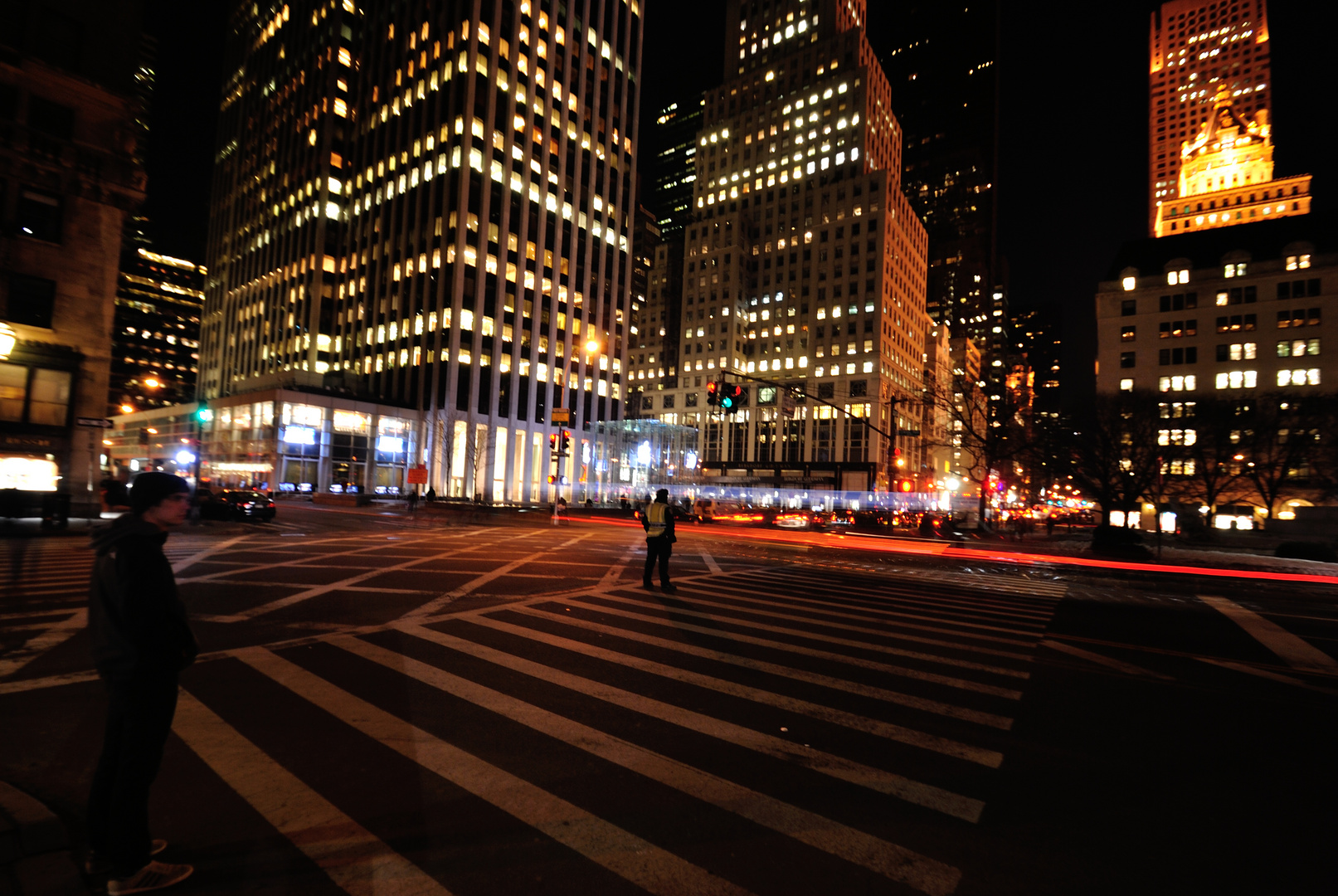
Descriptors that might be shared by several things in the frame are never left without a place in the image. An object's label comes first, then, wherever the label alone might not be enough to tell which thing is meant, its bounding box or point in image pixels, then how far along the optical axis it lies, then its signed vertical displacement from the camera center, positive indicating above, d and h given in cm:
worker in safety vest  1286 -120
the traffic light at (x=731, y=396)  1995 +263
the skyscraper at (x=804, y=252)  9694 +3794
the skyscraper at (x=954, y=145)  16888 +9814
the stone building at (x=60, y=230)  2306 +862
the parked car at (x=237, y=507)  2806 -215
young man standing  309 -113
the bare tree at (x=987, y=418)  3472 +394
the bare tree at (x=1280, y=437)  4294 +423
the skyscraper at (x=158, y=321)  14312 +3232
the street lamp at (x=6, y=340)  1628 +290
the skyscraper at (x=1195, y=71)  15300 +10908
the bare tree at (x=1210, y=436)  4459 +434
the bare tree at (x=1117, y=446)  4122 +314
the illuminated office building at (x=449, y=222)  7006 +3111
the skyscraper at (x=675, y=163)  18388 +9374
